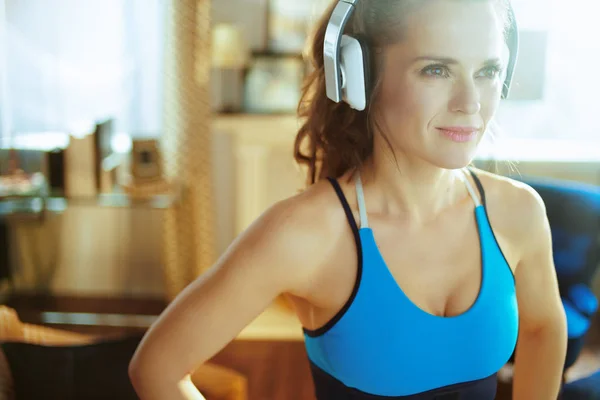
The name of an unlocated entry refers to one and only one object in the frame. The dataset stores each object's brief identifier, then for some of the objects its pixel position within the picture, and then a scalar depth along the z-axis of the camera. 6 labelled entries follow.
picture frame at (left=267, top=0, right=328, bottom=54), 3.02
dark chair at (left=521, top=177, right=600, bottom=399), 1.68
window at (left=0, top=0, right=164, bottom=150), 2.95
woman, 0.57
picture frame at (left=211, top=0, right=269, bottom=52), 3.04
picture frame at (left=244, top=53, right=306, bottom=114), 2.94
